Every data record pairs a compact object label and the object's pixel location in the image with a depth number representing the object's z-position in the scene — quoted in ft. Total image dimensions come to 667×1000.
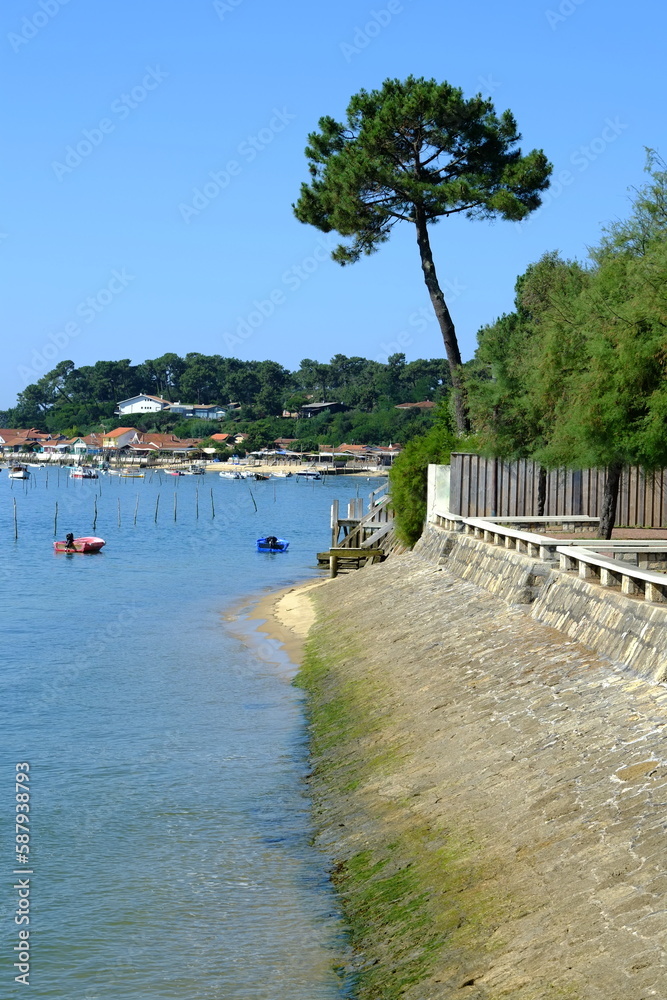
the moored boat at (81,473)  638.12
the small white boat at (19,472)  627.13
